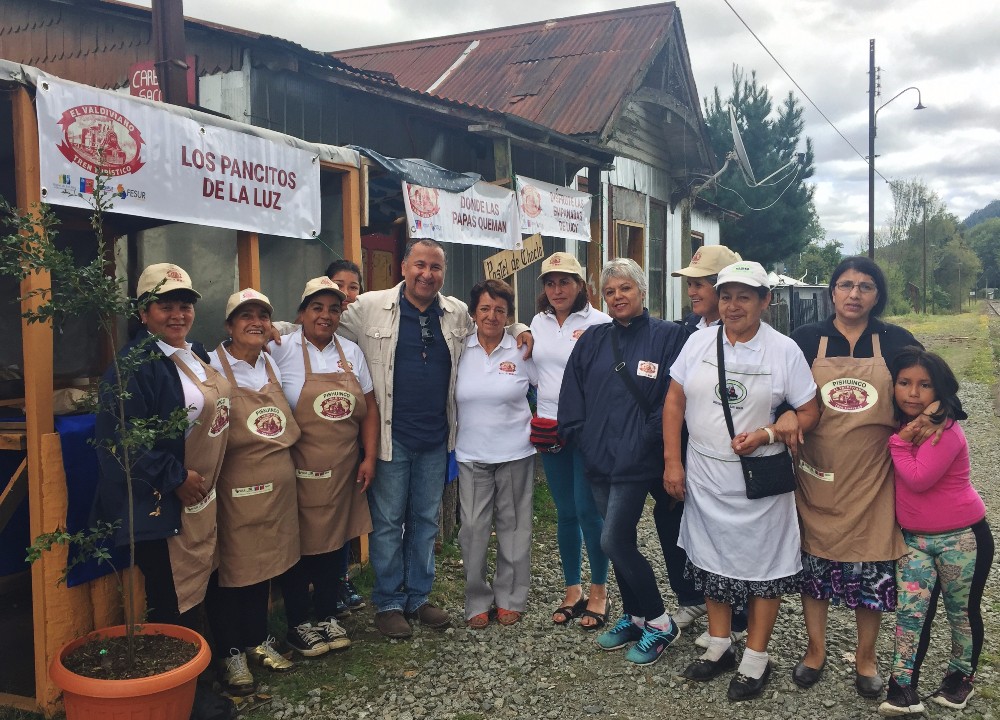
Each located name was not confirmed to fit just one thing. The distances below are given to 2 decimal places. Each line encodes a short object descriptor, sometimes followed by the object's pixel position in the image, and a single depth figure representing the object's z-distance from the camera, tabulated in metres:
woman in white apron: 3.14
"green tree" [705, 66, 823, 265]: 21.70
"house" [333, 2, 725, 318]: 10.05
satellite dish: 12.00
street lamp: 22.61
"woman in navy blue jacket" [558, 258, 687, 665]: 3.54
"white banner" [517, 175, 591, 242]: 7.34
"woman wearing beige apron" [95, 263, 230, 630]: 2.89
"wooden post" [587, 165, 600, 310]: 8.94
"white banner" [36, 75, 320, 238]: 3.03
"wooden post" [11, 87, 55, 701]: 2.96
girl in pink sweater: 2.99
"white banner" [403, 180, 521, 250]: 5.76
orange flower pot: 2.57
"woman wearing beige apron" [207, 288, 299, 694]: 3.27
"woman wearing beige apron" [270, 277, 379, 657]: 3.54
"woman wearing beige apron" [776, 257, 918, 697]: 3.12
